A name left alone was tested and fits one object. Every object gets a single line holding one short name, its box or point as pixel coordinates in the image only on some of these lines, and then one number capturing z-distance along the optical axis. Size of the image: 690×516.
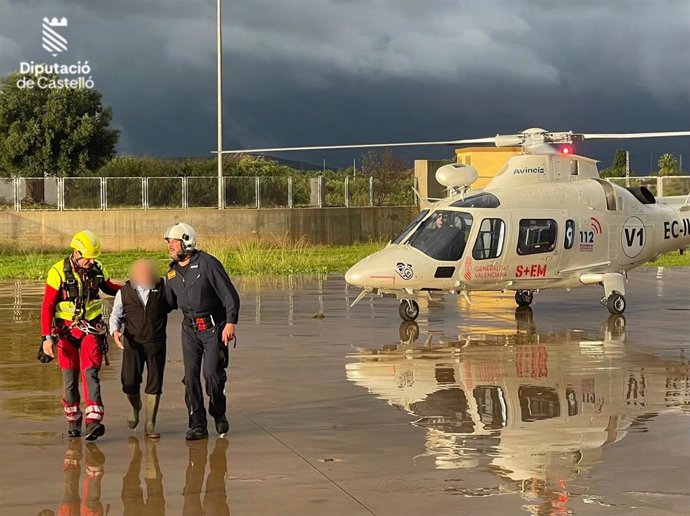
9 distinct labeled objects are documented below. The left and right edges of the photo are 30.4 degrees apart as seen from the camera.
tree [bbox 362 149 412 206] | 51.00
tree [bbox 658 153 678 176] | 81.95
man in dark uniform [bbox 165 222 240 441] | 10.96
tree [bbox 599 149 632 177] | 81.62
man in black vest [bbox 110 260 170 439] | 11.05
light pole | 44.28
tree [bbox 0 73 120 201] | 63.81
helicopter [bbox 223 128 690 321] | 19.86
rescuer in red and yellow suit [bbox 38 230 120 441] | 10.88
